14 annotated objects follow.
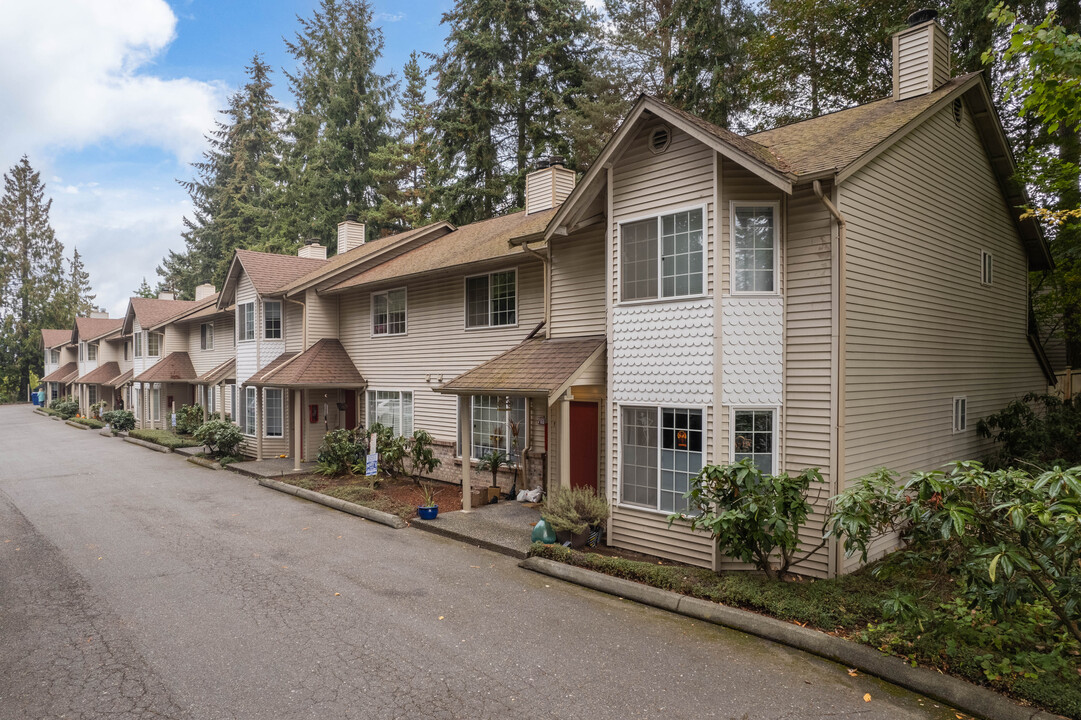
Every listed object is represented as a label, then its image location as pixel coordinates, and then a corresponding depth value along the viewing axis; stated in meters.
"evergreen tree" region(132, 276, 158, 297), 62.03
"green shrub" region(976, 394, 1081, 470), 11.20
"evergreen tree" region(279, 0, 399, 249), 34.44
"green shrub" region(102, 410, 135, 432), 29.45
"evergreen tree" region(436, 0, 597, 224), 25.12
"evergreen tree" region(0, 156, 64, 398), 60.28
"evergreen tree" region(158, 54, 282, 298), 44.12
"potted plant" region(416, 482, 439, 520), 11.44
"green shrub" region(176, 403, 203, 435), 25.92
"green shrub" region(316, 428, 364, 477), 16.06
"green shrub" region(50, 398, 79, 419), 40.19
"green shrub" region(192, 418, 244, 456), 19.14
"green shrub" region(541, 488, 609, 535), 9.19
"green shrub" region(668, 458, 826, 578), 6.90
